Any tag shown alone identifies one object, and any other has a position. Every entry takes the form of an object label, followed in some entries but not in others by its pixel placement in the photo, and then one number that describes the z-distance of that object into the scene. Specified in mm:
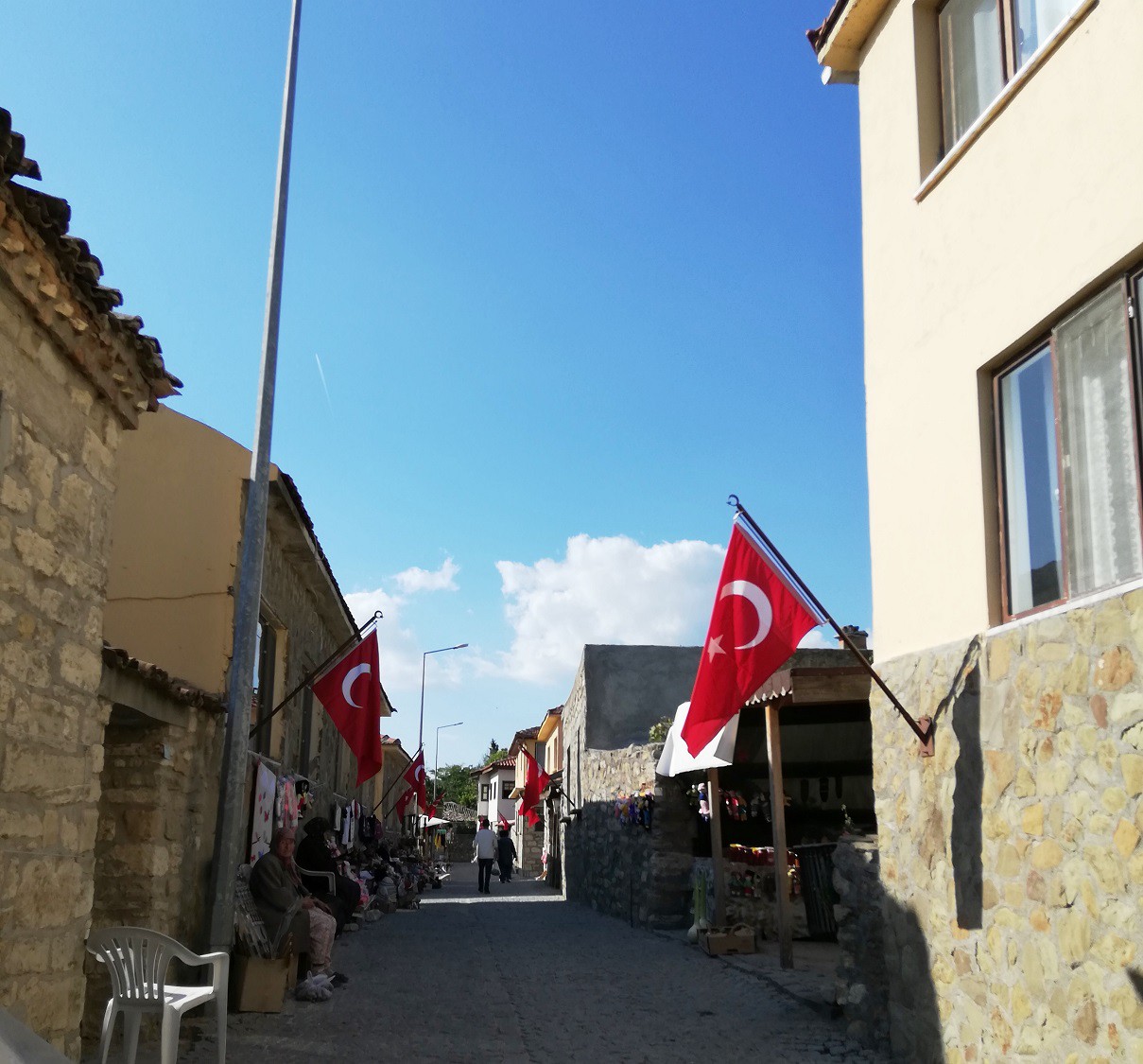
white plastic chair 5707
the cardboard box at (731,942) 12477
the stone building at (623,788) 16562
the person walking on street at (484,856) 28156
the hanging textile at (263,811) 10320
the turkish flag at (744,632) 7008
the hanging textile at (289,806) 12180
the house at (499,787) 56531
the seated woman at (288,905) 9438
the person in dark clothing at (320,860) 12484
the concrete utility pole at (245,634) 8164
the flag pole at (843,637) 6562
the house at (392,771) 35694
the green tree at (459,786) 96125
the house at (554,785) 29797
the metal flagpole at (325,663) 9075
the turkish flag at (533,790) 29141
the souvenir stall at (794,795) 11133
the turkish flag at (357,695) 10438
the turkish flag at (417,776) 26359
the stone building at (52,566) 4629
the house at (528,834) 45156
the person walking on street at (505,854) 32562
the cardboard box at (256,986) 8695
